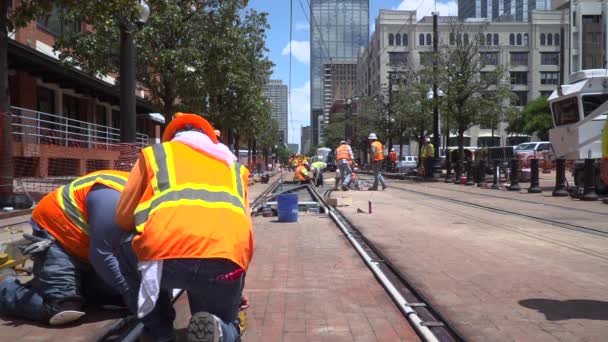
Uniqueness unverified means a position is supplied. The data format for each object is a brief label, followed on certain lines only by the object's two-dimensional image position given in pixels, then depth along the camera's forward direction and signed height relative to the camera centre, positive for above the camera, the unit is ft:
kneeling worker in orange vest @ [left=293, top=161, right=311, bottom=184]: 72.14 -2.05
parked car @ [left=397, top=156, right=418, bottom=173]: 149.44 -1.69
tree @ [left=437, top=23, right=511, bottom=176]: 98.94 +13.07
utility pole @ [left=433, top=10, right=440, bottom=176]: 100.58 +9.99
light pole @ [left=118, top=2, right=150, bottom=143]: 33.35 +4.51
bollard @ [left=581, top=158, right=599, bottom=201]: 51.60 -2.05
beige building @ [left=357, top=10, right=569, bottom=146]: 272.72 +55.37
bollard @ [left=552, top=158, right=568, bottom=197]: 57.16 -2.08
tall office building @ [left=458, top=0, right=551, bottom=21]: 361.10 +107.16
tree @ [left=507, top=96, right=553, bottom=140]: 204.03 +14.71
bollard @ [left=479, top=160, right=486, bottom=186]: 80.69 -1.79
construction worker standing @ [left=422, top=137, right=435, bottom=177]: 101.71 +0.24
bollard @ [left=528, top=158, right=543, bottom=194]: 62.23 -2.51
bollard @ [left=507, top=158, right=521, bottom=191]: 67.21 -2.00
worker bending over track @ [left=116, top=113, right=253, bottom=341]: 9.02 -1.24
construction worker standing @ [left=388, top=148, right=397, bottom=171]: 130.53 -0.60
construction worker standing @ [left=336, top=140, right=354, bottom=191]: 64.64 -0.11
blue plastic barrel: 37.37 -3.24
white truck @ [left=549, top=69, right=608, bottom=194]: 58.44 +4.34
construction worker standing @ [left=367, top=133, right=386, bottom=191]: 64.55 +0.24
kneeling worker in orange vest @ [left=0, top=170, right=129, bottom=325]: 12.82 -2.40
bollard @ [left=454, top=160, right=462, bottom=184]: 91.72 -2.25
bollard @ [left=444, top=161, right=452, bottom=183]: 95.20 -2.35
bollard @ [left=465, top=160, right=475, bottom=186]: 86.99 -2.11
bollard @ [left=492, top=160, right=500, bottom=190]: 73.82 -1.89
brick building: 49.96 +8.23
